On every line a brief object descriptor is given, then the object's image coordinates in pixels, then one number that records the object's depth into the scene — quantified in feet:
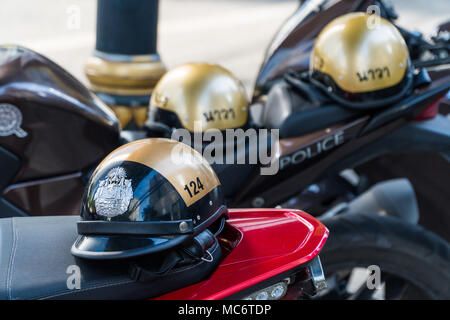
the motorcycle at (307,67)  9.53
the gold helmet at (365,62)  8.86
